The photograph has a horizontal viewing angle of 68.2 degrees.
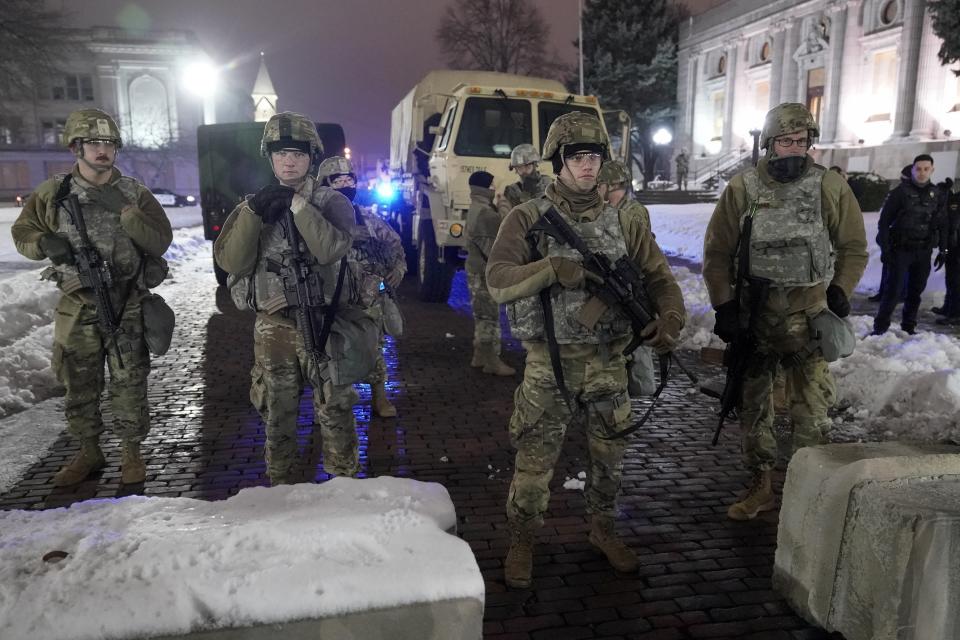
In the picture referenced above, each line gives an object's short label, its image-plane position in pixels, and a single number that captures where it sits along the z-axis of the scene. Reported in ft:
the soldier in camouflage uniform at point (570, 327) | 10.40
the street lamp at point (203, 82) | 212.84
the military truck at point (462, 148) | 31.81
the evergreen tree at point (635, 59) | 153.89
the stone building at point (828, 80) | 100.89
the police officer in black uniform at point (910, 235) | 27.20
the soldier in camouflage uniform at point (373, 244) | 17.25
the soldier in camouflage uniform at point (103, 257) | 13.80
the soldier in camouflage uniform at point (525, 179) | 20.51
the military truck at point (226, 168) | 42.34
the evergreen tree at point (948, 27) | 66.23
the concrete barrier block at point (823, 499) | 9.16
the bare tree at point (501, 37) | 152.25
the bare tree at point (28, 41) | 70.33
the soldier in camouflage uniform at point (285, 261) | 11.03
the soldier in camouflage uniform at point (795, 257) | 12.64
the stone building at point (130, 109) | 202.08
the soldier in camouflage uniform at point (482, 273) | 22.06
